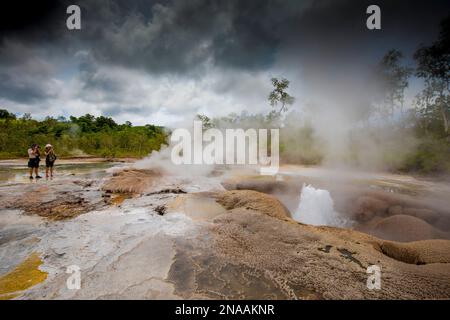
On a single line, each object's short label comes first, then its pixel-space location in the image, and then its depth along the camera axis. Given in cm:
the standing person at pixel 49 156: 1028
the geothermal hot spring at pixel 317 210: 662
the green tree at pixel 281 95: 2903
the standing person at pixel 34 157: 981
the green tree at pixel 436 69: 1813
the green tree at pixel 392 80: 2305
